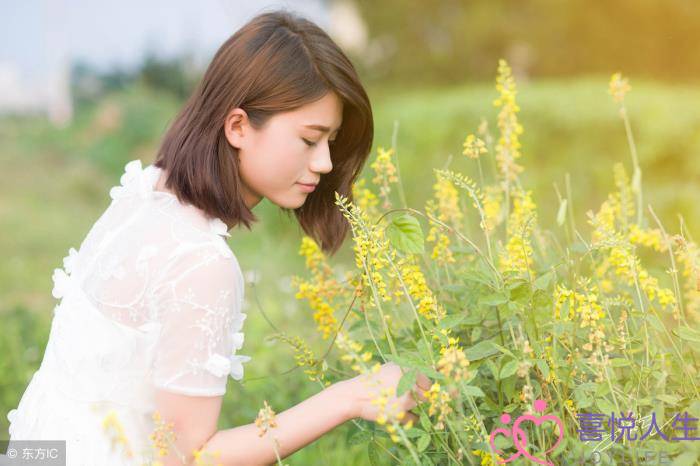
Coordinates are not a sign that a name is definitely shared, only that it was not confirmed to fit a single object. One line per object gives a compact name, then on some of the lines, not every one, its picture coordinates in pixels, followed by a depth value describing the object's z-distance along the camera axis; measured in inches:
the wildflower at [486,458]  60.5
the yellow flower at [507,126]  82.1
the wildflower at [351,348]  50.7
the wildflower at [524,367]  53.9
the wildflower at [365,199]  86.0
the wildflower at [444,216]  75.7
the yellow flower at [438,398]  55.4
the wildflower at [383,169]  77.0
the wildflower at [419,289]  64.9
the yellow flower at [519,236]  67.7
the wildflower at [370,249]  61.3
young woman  68.2
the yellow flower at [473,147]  73.8
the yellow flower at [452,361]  54.2
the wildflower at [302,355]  70.9
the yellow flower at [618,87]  86.1
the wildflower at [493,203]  85.4
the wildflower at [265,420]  57.0
